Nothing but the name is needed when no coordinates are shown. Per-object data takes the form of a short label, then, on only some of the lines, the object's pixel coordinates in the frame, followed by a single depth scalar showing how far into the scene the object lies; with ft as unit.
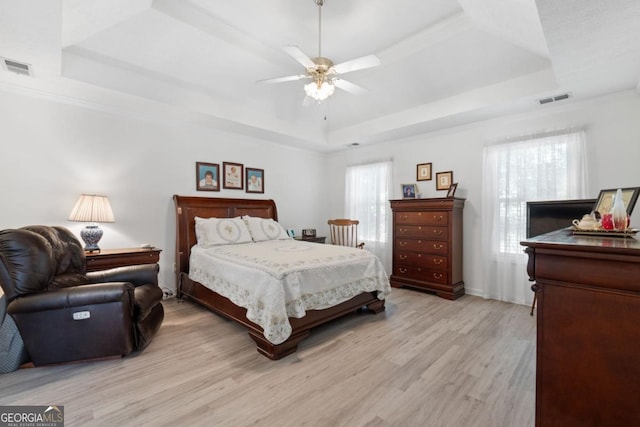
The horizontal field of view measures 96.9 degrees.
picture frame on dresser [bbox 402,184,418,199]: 15.31
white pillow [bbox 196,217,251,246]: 12.79
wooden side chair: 16.55
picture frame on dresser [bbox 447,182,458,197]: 13.64
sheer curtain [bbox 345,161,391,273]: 17.02
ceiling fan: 7.82
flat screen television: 9.56
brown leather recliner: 6.85
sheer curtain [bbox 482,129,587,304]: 10.96
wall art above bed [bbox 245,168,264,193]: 16.20
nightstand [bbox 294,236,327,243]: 16.67
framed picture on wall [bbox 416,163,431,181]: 15.17
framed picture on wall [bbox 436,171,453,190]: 14.35
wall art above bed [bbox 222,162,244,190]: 15.23
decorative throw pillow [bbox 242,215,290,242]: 14.11
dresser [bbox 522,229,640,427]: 3.31
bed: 8.10
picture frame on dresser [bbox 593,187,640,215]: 6.25
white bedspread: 7.89
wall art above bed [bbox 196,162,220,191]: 14.34
